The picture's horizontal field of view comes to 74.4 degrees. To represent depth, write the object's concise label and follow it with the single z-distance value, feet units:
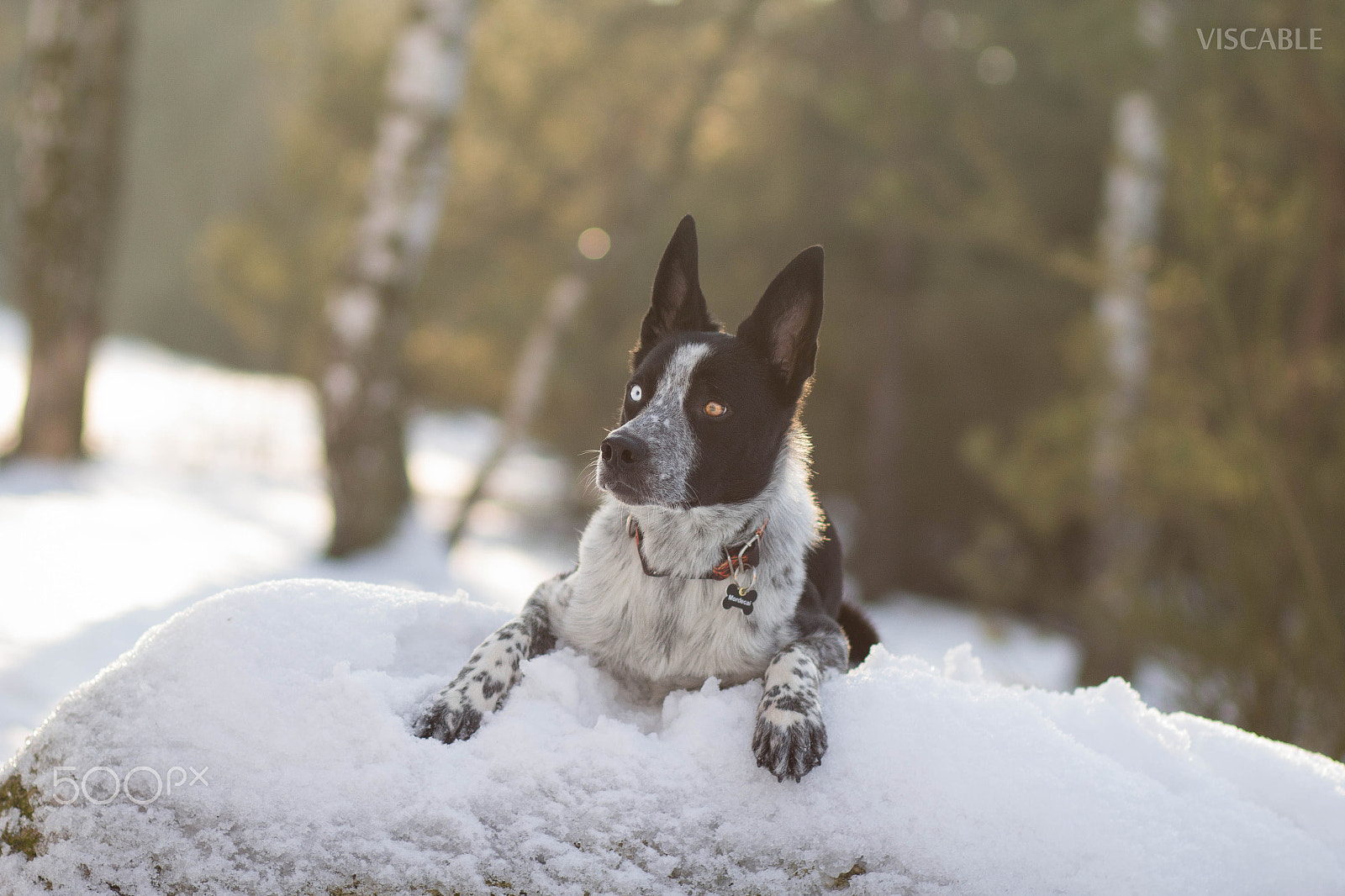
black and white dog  7.95
